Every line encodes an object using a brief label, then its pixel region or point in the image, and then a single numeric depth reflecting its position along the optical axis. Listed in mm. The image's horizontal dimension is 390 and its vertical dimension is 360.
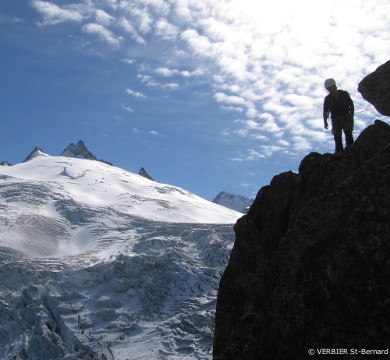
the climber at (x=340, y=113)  12680
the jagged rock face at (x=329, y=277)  6555
